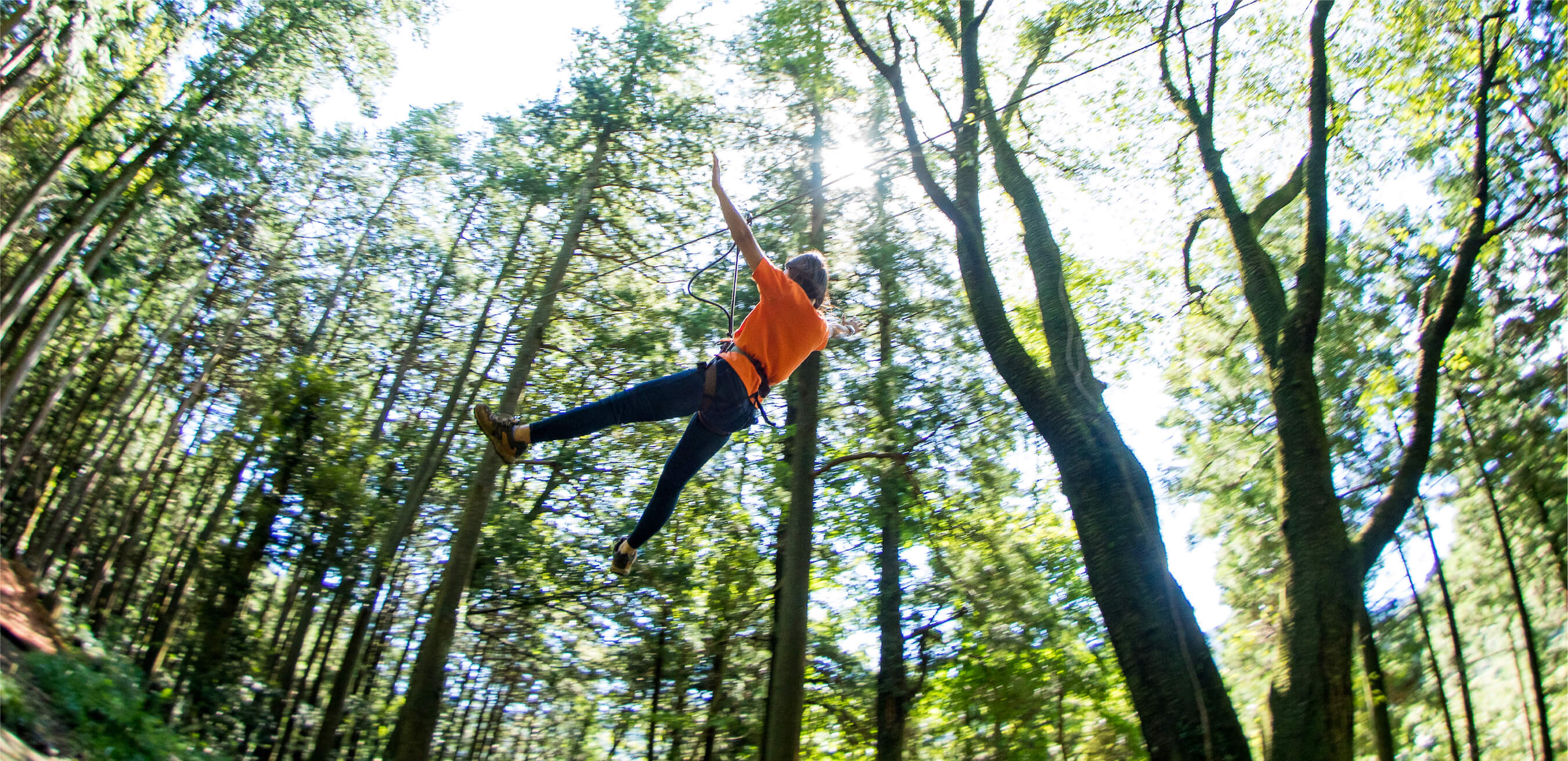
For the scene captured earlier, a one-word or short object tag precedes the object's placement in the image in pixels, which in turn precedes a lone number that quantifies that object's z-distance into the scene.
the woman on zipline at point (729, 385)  3.31
